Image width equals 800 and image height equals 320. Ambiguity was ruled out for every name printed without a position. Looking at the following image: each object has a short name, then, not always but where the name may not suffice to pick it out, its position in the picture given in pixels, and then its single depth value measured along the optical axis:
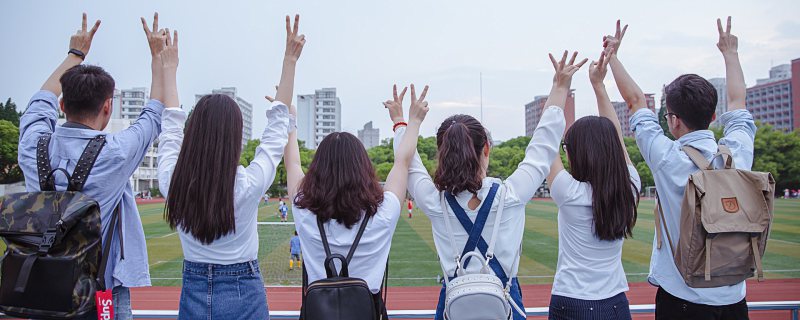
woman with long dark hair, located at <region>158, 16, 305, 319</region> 2.11
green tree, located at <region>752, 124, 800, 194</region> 50.12
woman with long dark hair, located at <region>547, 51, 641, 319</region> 2.35
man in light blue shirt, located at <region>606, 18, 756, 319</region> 2.34
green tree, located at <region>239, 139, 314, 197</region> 44.68
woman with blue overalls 2.12
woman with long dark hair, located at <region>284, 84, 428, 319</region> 2.05
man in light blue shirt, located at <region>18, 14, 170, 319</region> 2.13
